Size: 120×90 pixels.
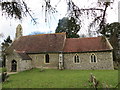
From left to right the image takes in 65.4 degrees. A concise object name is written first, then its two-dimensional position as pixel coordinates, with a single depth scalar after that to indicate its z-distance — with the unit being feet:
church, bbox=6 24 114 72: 48.66
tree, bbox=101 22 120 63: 63.96
